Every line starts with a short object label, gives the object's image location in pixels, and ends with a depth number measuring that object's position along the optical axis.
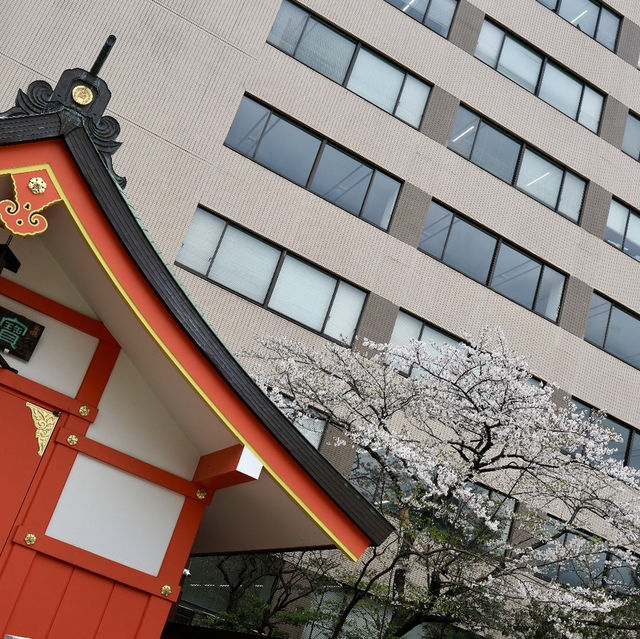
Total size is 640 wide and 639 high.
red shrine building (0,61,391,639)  5.62
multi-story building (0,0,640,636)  17.64
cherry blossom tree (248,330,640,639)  12.95
